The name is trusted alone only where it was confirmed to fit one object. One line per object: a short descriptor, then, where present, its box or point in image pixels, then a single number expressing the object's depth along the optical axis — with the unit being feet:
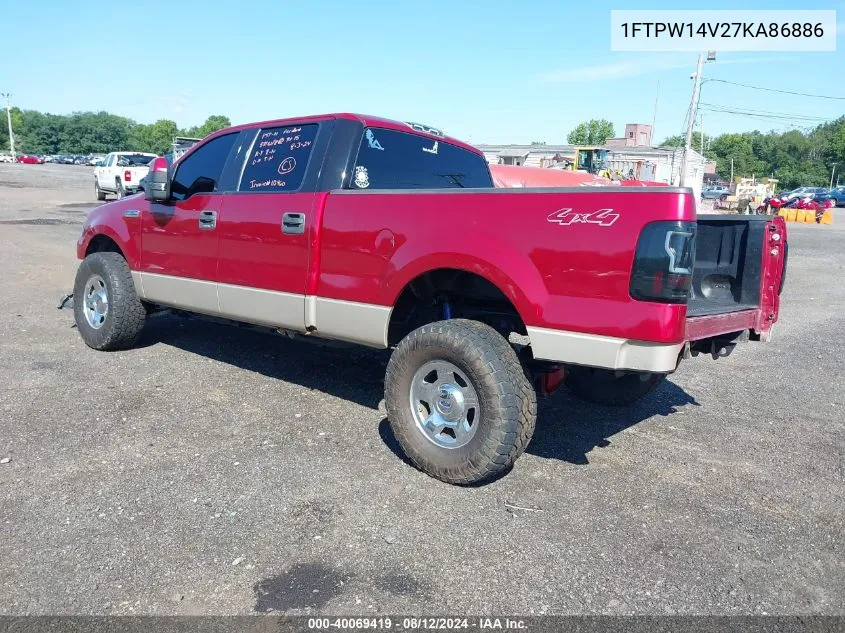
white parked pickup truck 79.15
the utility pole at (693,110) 116.88
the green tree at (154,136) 409.28
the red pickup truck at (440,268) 10.37
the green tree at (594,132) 339.36
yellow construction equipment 115.24
